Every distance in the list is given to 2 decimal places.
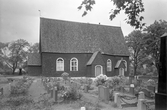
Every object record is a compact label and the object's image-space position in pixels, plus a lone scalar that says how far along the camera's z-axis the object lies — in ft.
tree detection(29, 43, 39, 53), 195.48
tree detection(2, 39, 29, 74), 158.30
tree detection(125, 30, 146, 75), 135.74
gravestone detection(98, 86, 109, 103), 31.87
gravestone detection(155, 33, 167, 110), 18.40
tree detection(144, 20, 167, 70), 95.66
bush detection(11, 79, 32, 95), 37.65
